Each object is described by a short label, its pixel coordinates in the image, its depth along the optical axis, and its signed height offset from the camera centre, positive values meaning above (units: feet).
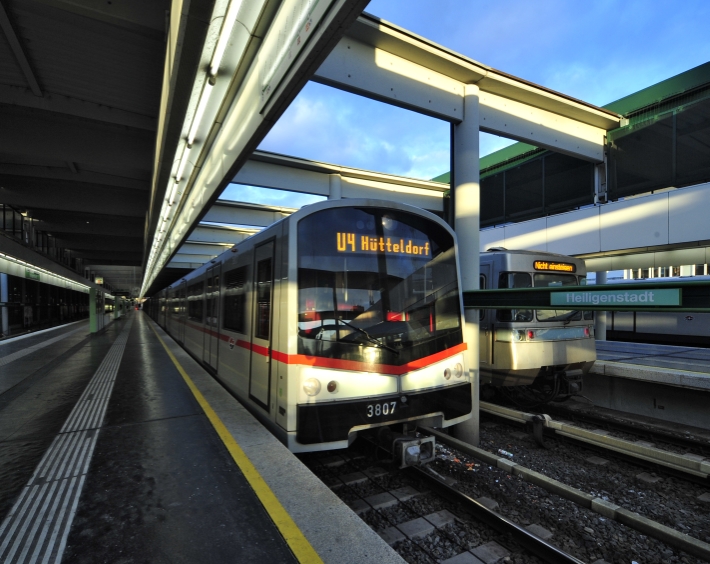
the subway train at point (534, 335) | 23.49 -2.14
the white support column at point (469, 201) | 20.81 +5.52
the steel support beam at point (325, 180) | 36.22 +12.18
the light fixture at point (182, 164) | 22.60 +8.33
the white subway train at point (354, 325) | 13.08 -0.97
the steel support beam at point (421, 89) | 19.99 +11.78
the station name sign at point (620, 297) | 11.76 +0.09
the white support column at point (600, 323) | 44.34 -2.60
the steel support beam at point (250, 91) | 10.34 +8.01
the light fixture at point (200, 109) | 16.27 +8.56
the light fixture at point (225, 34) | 11.93 +8.71
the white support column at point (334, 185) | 39.86 +11.27
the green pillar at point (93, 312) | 60.08 -2.52
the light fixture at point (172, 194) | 29.69 +8.17
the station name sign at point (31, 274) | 54.85 +2.98
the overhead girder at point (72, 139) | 24.66 +10.52
